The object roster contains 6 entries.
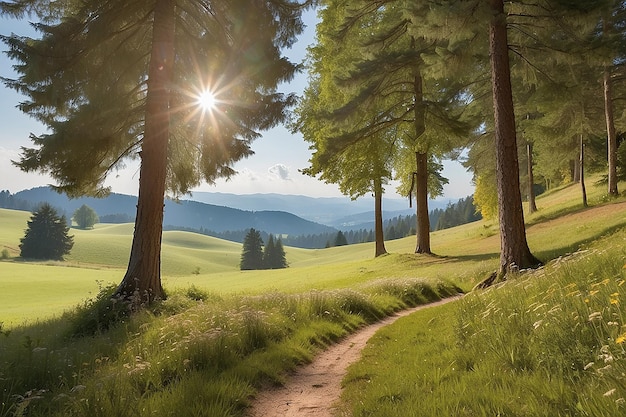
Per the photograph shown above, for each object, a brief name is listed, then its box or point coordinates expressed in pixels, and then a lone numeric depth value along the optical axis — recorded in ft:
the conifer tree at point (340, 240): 402.31
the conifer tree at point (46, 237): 249.96
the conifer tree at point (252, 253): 277.85
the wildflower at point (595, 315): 10.56
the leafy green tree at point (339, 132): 70.44
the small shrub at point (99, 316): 31.17
